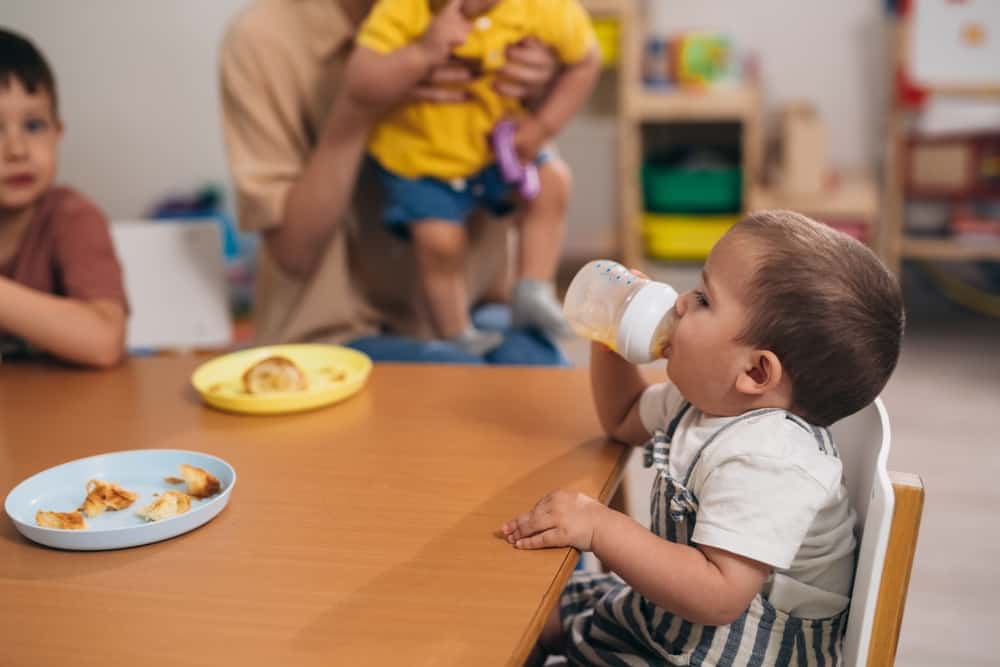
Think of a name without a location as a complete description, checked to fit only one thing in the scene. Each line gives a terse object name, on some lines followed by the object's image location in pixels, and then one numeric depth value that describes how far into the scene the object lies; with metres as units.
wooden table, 0.73
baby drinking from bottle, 0.85
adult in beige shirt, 1.63
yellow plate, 1.17
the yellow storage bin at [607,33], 3.59
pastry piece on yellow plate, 1.21
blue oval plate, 0.86
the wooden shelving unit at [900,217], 3.29
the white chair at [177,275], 1.98
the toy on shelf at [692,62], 3.58
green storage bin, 3.57
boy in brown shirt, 1.48
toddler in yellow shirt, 1.59
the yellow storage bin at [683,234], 3.54
